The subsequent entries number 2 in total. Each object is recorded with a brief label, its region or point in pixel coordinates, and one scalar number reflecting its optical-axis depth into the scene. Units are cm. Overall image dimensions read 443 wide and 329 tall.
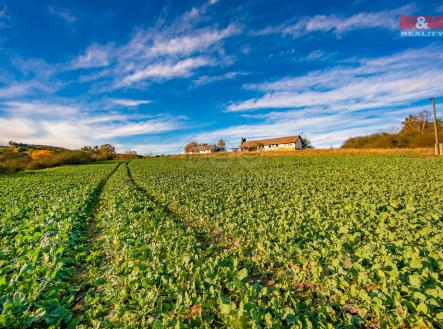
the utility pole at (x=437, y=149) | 3697
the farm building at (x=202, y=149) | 13085
